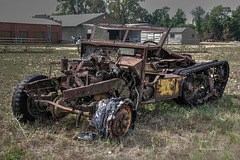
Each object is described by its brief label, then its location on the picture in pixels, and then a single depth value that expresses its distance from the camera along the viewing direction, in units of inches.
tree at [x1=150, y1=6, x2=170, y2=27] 3804.1
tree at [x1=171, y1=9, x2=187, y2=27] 3937.0
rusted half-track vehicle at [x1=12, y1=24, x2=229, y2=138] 191.0
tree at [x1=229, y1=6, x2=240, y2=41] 2795.3
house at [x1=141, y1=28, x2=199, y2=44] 2025.2
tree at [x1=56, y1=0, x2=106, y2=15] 3240.7
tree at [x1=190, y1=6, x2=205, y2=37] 5285.4
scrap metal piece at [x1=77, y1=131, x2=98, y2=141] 186.3
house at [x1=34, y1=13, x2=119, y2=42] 1846.7
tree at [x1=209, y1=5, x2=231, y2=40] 2915.8
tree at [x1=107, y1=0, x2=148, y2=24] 2918.3
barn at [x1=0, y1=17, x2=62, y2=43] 1542.2
